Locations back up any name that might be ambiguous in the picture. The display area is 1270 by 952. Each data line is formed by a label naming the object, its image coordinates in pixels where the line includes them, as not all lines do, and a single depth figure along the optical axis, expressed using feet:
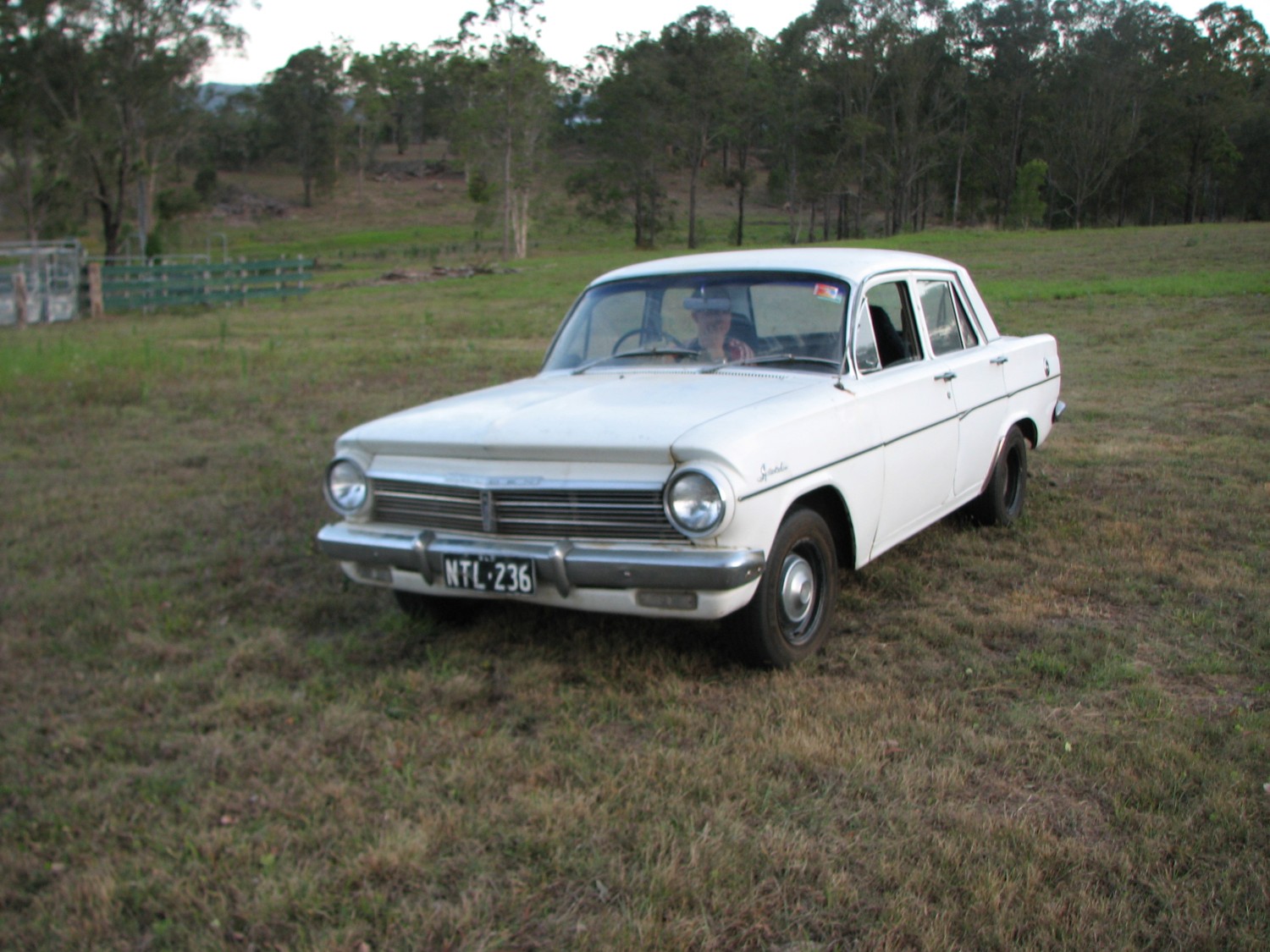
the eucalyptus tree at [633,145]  190.40
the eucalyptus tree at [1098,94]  197.36
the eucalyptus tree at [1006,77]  209.67
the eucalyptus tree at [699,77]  193.16
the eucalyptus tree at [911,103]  193.47
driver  15.84
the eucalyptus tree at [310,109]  248.93
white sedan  12.32
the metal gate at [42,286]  69.46
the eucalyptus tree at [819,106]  196.95
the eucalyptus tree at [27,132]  132.36
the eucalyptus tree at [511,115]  163.84
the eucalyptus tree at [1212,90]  200.23
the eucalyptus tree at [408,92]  301.88
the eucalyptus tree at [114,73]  133.90
